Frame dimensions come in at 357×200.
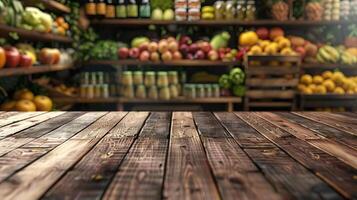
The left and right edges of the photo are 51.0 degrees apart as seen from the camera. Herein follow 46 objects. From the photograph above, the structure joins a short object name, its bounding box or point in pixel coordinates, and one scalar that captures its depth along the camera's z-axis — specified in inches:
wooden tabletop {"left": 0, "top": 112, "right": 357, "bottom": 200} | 29.2
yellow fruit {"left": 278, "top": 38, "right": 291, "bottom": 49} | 162.6
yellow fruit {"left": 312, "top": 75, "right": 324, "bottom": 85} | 161.6
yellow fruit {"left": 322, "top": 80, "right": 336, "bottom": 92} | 160.2
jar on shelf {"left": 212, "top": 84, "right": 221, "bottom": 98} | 161.9
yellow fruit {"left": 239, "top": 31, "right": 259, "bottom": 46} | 166.4
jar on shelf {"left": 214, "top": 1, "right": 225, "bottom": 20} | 167.2
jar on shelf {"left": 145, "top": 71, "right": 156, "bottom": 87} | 161.2
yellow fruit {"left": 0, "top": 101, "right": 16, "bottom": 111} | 112.1
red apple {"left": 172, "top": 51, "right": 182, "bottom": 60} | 163.9
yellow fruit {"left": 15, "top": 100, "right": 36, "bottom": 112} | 112.8
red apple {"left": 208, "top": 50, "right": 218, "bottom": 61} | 164.4
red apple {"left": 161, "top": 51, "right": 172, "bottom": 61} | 162.1
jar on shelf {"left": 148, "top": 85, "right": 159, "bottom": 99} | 161.2
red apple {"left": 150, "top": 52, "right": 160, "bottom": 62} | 162.2
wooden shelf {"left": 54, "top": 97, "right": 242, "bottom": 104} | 159.3
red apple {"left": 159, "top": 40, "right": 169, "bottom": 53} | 163.2
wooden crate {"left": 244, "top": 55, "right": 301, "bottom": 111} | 156.1
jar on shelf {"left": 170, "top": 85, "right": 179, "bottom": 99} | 161.9
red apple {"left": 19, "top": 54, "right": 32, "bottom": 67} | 109.5
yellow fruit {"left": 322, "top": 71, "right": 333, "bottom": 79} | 165.0
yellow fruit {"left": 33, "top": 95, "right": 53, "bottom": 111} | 124.1
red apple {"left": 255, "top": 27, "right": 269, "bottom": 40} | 170.1
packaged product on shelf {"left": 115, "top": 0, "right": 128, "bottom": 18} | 167.6
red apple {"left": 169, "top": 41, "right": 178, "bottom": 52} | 163.9
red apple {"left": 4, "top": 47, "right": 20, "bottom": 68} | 101.8
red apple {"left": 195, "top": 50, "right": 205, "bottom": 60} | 164.9
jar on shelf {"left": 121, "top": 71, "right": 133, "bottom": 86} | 160.9
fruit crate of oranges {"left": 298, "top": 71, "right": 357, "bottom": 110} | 155.4
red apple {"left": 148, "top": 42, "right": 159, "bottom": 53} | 162.9
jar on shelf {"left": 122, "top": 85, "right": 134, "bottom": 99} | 161.5
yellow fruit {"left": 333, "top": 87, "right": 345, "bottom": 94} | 158.6
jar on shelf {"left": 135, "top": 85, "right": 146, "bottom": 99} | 161.2
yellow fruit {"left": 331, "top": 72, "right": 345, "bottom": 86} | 162.2
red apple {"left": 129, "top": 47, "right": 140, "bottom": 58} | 164.1
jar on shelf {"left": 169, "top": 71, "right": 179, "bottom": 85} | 162.4
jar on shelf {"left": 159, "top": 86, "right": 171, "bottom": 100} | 160.6
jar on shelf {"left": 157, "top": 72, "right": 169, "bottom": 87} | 160.4
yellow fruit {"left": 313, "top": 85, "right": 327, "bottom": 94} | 158.2
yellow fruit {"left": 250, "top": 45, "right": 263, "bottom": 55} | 159.9
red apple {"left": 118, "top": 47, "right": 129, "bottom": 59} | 164.2
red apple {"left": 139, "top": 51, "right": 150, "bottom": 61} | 162.2
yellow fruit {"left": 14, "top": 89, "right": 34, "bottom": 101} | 121.5
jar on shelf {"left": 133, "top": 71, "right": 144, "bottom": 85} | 161.3
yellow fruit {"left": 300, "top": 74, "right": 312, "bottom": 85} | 161.5
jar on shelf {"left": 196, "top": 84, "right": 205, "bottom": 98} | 161.0
